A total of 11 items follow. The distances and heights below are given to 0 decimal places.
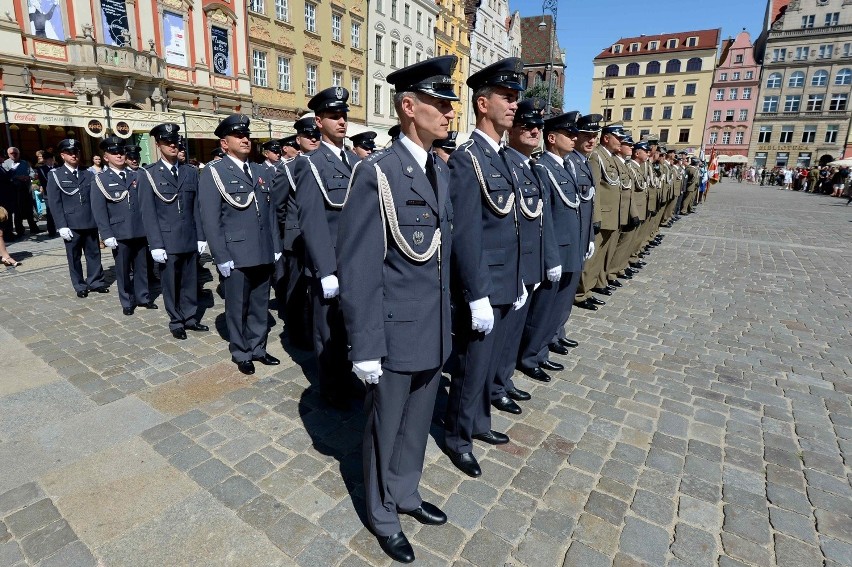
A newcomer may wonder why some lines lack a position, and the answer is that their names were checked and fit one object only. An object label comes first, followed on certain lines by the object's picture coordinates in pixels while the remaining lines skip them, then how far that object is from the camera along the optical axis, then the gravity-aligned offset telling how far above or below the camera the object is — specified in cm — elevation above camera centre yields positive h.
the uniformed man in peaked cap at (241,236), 431 -56
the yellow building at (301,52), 2294 +659
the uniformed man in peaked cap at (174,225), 518 -58
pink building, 5706 +1048
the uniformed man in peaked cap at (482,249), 279 -43
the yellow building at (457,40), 3912 +1197
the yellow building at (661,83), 6066 +1340
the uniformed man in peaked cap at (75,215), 677 -63
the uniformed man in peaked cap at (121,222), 618 -65
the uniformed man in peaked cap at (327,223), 362 -36
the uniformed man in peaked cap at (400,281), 216 -48
